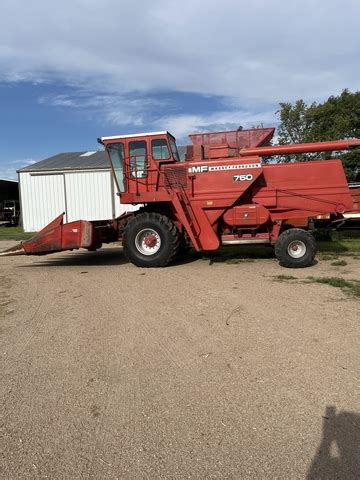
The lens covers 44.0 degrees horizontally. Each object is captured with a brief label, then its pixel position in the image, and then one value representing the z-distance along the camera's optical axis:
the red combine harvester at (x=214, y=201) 10.38
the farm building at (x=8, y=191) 42.25
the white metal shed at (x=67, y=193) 26.52
